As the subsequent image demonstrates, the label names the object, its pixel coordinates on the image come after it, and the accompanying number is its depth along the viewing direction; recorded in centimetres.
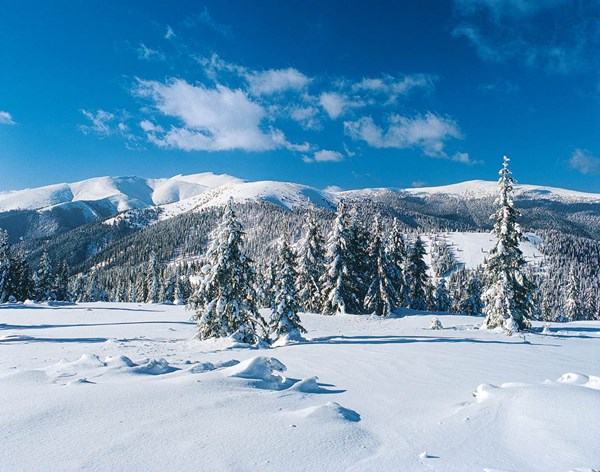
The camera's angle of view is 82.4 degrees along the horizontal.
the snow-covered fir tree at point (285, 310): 1811
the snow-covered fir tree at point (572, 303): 6384
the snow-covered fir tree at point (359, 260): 3588
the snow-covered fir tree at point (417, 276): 4716
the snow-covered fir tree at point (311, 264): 3872
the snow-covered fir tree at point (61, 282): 6656
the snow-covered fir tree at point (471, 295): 5378
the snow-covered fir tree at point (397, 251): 3700
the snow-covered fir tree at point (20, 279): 5091
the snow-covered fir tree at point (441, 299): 5950
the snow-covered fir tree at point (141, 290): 7716
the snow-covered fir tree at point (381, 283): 3468
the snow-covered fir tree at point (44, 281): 6150
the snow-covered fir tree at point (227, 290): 1659
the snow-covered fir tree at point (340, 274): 3434
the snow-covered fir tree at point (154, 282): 6741
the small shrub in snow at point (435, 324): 2300
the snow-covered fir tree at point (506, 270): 2392
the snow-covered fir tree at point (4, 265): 4553
